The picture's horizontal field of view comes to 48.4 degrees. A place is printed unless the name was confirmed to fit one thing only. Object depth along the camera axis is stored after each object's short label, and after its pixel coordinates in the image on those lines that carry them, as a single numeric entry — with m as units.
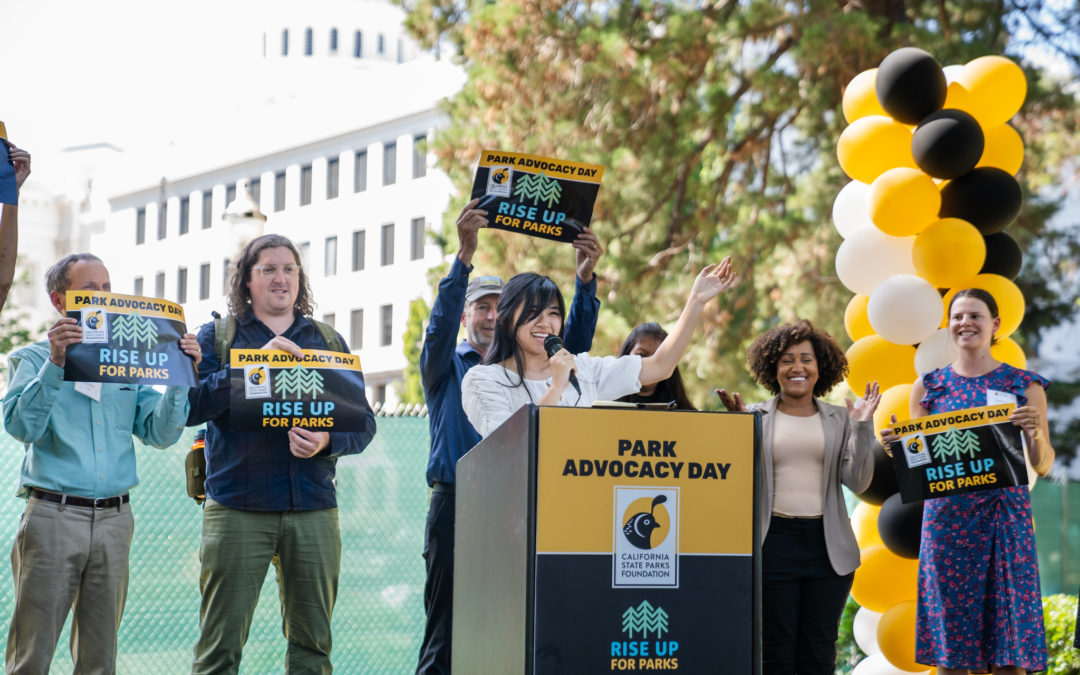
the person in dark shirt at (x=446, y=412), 4.71
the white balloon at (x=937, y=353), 5.86
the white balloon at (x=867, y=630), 6.25
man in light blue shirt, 4.32
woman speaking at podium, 3.93
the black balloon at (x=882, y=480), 5.78
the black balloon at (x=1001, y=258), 6.17
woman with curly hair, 4.92
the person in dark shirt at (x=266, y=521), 4.46
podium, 2.71
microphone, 3.58
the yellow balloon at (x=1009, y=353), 5.96
